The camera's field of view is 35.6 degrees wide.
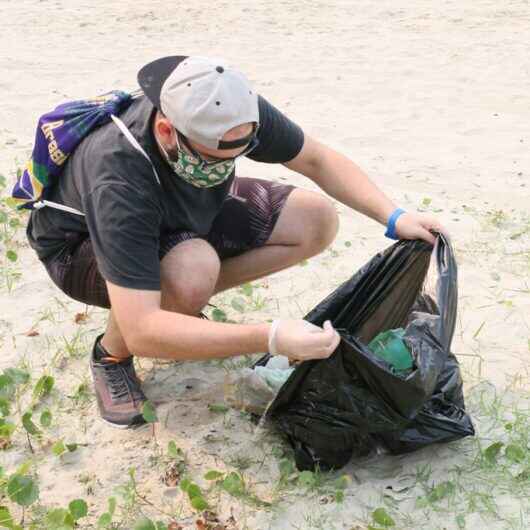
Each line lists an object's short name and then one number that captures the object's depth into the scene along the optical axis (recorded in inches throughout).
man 76.9
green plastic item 80.9
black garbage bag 78.4
